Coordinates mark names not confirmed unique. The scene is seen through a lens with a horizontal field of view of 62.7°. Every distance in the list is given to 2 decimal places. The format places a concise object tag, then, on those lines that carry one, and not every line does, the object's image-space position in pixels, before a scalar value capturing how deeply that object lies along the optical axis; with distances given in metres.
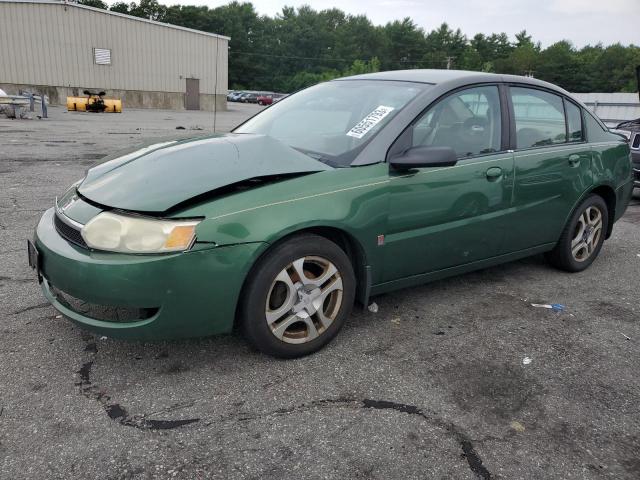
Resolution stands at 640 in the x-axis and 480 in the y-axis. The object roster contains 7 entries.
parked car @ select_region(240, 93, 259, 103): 56.91
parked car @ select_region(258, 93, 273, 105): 55.22
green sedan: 2.42
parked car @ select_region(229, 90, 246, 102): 58.80
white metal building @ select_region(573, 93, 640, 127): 14.75
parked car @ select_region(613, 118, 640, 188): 7.55
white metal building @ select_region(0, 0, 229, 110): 28.61
